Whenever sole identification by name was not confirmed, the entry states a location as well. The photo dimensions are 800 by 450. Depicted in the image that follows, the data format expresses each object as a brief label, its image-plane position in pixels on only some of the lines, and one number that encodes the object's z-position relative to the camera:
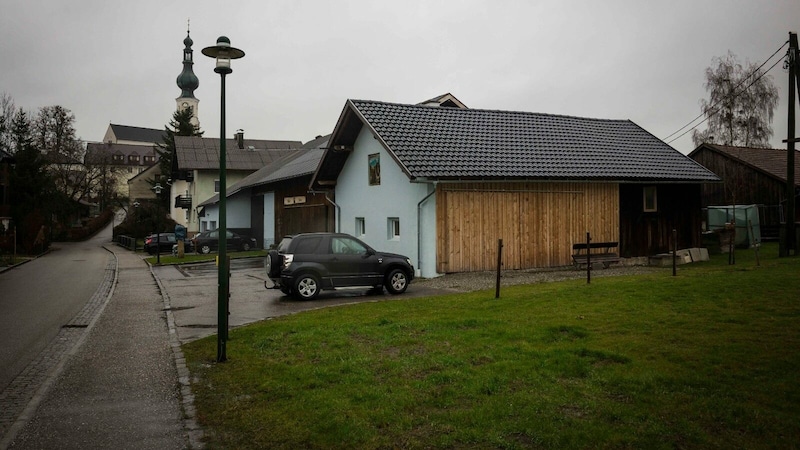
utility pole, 21.39
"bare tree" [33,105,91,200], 67.31
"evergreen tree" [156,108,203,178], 75.44
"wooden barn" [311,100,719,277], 19.28
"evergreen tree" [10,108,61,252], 44.53
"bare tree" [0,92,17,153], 51.75
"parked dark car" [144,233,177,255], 44.10
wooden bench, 20.25
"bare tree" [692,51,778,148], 43.50
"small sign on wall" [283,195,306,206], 31.95
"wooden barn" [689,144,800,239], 37.56
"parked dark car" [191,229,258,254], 39.16
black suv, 15.38
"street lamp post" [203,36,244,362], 8.73
